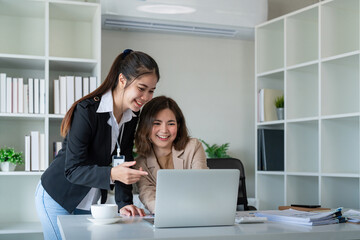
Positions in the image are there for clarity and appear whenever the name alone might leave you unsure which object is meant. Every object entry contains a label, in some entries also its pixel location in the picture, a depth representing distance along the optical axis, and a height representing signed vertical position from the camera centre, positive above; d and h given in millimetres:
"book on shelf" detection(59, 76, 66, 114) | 3391 +245
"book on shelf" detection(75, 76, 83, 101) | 3426 +298
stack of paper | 1720 -341
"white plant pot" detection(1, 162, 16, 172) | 3266 -260
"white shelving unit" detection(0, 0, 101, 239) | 3402 +580
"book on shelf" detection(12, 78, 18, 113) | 3303 +232
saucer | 1653 -325
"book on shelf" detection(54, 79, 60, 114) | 3388 +238
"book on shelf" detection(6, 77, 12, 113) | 3289 +238
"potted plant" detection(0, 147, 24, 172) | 3264 -211
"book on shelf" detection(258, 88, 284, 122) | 4012 +206
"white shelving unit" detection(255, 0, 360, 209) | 3434 +231
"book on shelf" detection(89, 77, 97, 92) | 3434 +336
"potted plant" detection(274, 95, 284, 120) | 3917 +184
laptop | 1581 -236
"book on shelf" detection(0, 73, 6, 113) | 3275 +258
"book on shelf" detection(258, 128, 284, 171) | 3945 -172
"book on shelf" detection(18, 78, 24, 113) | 3316 +233
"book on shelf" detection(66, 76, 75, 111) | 3408 +275
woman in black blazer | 1910 -53
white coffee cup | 1694 -298
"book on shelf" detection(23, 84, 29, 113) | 3333 +230
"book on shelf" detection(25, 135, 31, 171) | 3312 -178
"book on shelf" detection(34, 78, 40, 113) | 3348 +246
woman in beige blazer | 2285 -69
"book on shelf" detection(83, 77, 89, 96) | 3430 +320
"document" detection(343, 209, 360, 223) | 1816 -358
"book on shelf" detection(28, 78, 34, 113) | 3338 +262
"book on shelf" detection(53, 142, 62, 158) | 3438 -126
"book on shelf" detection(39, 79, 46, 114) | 3357 +256
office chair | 3334 -264
